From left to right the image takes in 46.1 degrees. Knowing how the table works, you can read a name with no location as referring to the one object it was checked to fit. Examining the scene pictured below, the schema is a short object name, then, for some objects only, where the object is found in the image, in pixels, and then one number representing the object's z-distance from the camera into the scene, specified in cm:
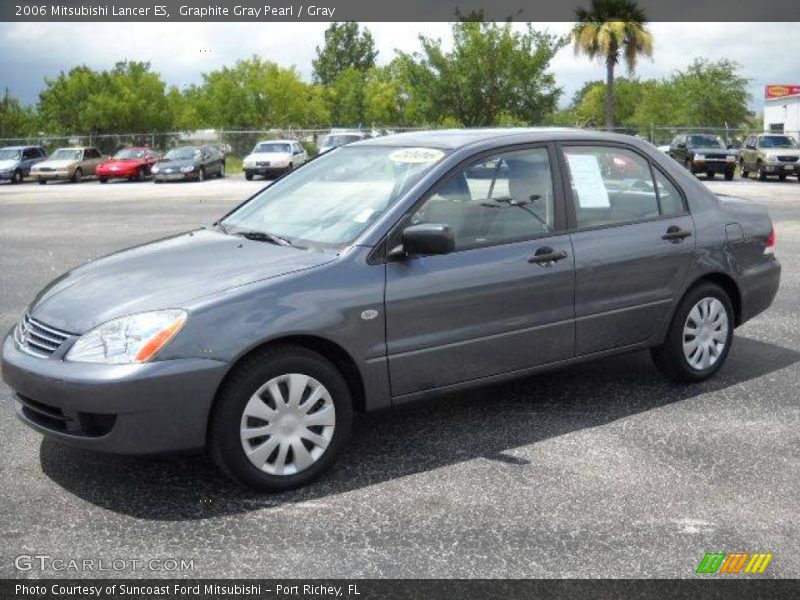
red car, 3784
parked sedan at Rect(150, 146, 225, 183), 3606
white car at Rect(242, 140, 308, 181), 3634
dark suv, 3244
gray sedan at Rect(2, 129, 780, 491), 399
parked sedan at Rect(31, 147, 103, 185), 3738
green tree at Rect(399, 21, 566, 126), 5000
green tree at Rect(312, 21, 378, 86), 11106
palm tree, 4847
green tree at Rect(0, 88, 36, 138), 5138
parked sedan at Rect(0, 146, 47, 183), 3747
